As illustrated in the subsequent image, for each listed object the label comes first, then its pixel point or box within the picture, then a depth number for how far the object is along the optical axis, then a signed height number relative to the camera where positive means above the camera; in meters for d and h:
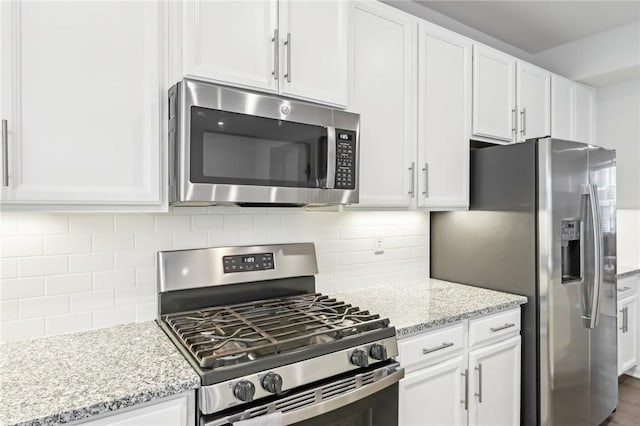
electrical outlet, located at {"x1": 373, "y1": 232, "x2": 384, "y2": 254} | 2.41 -0.19
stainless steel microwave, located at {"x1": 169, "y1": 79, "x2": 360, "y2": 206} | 1.39 +0.24
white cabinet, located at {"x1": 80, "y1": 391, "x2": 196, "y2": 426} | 1.06 -0.55
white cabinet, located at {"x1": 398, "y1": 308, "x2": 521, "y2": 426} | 1.73 -0.77
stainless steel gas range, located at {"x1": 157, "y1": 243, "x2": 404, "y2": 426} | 1.20 -0.43
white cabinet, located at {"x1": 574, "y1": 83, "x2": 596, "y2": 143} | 3.19 +0.79
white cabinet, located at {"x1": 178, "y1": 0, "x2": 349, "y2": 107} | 1.46 +0.66
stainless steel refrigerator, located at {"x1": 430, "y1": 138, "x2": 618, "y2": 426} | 2.09 -0.26
